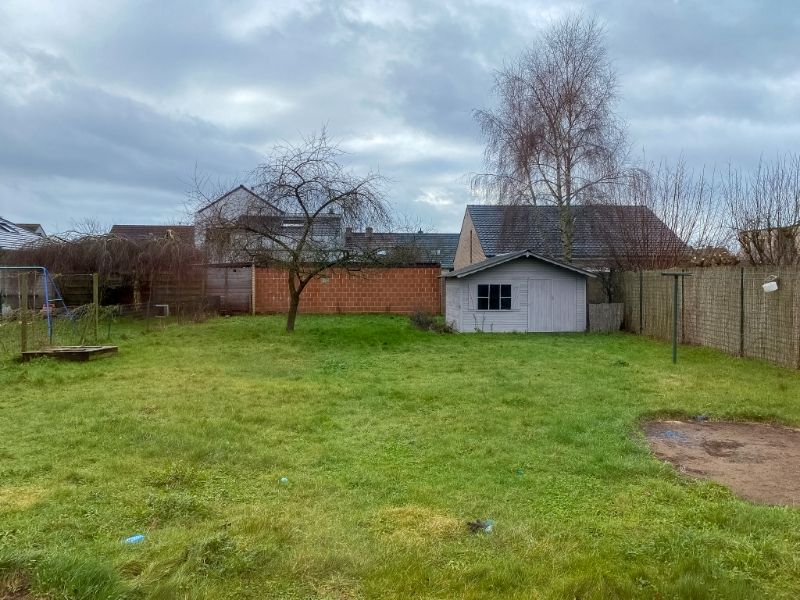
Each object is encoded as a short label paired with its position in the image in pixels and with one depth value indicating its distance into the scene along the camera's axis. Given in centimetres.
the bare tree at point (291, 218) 1442
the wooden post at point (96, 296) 1219
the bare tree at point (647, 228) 1678
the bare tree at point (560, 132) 1850
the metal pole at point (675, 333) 1052
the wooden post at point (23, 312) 1030
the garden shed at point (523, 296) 1680
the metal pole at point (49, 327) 1189
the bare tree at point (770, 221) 1245
